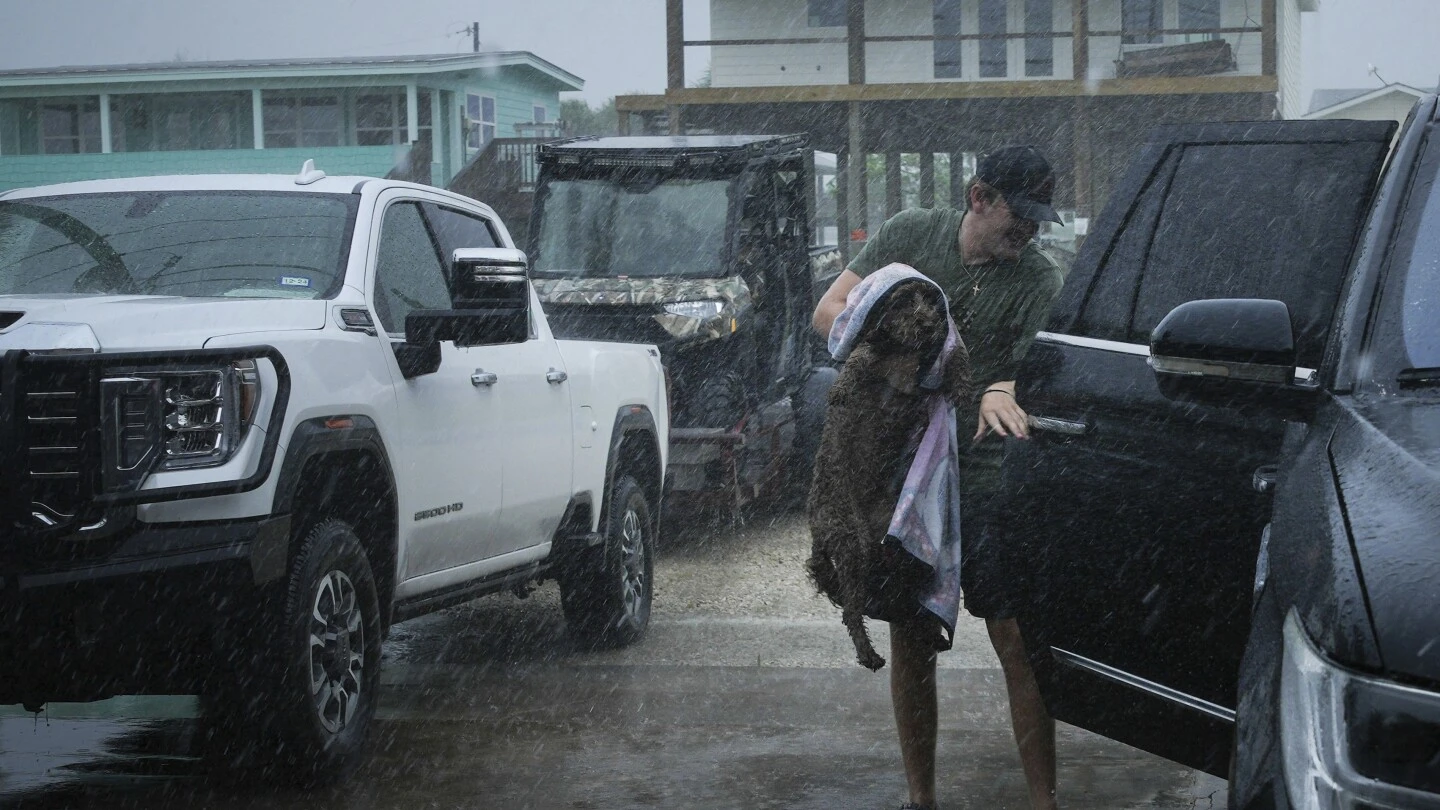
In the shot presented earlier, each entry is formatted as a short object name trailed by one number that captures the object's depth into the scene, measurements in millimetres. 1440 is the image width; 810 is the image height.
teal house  33938
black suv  2176
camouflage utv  11492
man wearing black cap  4660
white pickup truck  4656
